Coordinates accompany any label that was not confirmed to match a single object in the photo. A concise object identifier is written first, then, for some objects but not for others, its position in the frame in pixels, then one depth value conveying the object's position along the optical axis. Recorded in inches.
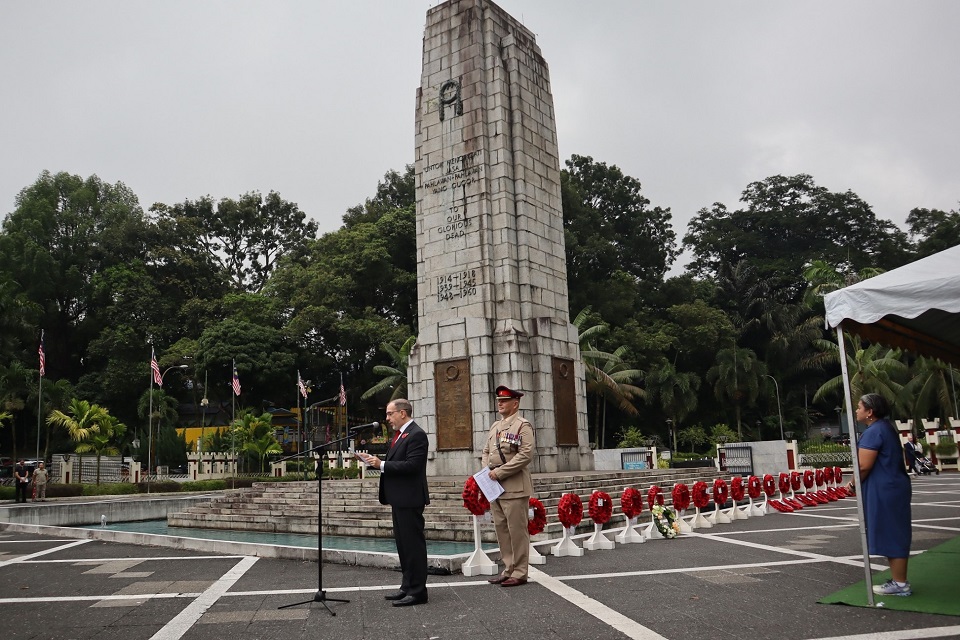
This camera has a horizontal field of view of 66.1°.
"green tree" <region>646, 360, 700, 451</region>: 1644.9
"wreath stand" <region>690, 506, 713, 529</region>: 432.7
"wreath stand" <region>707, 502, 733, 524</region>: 458.9
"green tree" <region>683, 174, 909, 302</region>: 2084.2
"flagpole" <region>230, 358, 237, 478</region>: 1255.8
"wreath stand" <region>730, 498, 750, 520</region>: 478.2
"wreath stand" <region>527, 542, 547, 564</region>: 314.2
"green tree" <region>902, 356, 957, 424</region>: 1254.3
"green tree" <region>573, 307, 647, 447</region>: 1355.8
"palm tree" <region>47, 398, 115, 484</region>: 1195.3
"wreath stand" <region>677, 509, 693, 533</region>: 421.1
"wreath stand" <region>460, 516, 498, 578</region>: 294.0
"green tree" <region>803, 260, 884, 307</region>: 1330.0
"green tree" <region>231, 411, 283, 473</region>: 1311.5
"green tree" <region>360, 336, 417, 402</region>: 1373.0
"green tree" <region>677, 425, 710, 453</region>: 1663.4
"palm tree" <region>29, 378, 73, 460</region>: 1465.3
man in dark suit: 241.4
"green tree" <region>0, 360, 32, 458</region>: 1365.7
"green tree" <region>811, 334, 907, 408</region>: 1279.5
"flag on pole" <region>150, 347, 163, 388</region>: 1224.4
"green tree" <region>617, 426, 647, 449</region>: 1498.5
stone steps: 434.0
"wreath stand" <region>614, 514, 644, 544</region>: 381.4
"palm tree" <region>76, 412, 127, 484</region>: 1206.3
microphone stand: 238.8
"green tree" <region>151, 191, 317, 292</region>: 2055.9
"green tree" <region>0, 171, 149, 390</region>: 1820.9
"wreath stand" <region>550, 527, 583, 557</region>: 342.0
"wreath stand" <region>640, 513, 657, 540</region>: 397.7
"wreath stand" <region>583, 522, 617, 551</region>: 363.3
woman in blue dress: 218.8
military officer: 267.1
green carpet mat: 207.3
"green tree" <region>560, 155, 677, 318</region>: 1741.4
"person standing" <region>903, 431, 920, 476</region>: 925.8
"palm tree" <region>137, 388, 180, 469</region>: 1598.2
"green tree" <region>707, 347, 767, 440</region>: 1701.5
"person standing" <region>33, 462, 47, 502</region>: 954.7
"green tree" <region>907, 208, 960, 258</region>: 1924.2
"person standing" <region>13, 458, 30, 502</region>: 912.3
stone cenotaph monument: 599.5
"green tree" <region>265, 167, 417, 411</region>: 1624.0
